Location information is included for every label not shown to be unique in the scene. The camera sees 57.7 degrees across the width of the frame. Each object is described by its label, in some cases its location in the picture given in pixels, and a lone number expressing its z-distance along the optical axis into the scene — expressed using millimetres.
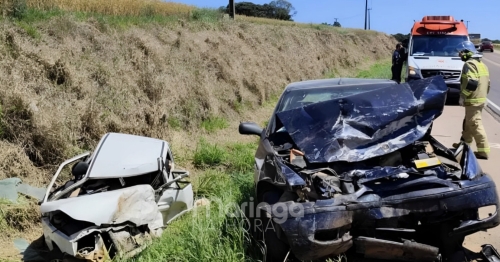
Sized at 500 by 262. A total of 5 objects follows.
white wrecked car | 4164
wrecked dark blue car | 3383
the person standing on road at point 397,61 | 16266
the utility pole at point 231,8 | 20959
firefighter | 7328
